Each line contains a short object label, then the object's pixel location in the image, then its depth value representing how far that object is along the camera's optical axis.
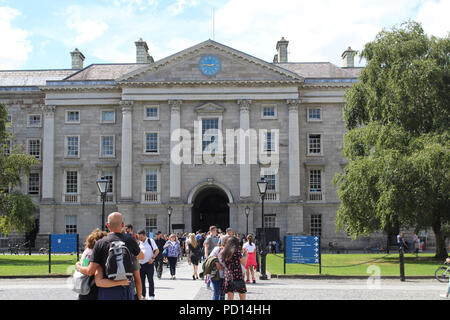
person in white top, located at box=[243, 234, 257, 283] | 20.91
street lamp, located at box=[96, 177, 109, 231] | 24.97
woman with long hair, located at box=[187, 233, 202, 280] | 22.44
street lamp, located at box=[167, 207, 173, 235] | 46.78
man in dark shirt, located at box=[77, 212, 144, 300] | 8.29
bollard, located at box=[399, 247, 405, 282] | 21.37
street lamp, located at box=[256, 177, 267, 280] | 22.58
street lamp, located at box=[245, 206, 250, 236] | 48.00
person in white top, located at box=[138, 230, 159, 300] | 15.64
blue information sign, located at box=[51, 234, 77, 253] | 25.48
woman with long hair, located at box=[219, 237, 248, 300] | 12.34
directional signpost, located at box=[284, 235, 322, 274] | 23.72
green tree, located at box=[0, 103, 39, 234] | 35.62
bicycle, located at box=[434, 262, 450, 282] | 20.63
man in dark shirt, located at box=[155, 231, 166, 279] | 22.64
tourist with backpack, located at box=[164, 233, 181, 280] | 22.62
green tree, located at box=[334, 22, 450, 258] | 29.78
